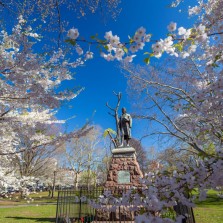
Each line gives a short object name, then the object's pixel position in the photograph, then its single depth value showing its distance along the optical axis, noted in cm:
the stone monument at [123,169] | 920
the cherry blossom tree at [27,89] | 391
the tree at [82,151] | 2781
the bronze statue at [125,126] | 1112
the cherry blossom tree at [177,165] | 176
